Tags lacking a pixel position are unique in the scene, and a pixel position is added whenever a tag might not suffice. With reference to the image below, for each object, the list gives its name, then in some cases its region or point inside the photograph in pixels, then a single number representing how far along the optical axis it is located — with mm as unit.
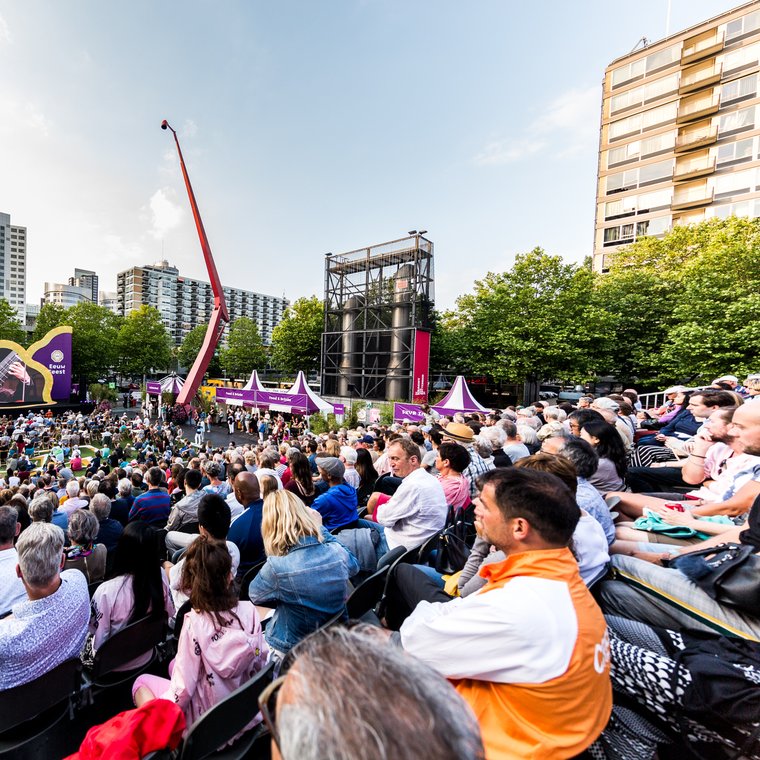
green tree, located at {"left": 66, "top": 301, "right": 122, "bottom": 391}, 33250
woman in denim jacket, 2205
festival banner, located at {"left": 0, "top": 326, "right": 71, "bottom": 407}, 21141
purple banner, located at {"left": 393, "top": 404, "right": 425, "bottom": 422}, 14001
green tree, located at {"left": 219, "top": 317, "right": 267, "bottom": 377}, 45438
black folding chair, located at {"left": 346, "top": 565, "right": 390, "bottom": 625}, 2453
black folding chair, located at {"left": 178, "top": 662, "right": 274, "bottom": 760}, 1459
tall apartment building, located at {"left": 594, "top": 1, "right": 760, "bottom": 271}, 24562
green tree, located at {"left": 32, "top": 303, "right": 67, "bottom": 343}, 33719
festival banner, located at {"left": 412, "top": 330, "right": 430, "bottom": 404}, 20500
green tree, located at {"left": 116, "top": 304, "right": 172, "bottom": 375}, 41875
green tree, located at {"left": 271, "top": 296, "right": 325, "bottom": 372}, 31000
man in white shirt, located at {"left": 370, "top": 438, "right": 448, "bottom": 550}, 3258
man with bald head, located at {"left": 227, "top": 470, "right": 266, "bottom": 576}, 3371
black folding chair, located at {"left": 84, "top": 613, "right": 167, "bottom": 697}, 2254
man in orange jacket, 1138
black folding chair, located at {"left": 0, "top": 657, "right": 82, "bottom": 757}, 1892
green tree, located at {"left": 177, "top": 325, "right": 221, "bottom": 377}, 56375
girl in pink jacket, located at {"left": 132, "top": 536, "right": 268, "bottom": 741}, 1771
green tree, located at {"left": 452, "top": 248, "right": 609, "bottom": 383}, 18844
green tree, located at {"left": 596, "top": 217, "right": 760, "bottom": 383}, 13789
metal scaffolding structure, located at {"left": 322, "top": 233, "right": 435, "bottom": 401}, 21078
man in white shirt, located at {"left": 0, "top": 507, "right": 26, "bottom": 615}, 2516
